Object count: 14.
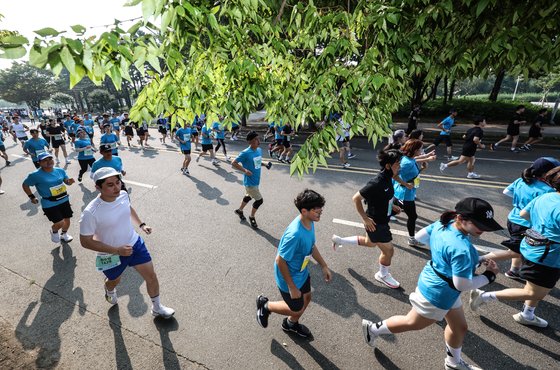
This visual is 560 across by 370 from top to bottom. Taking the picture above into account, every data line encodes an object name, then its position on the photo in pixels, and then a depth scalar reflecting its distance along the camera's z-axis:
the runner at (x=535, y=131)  11.20
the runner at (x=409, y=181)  4.76
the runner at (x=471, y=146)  7.85
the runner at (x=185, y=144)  9.72
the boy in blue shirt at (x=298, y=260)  2.79
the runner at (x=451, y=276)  2.38
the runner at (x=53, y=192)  4.96
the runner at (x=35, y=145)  8.45
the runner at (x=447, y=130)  10.32
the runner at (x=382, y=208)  3.85
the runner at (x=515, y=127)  11.24
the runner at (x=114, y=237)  3.12
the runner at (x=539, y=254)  2.97
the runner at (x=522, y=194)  3.57
